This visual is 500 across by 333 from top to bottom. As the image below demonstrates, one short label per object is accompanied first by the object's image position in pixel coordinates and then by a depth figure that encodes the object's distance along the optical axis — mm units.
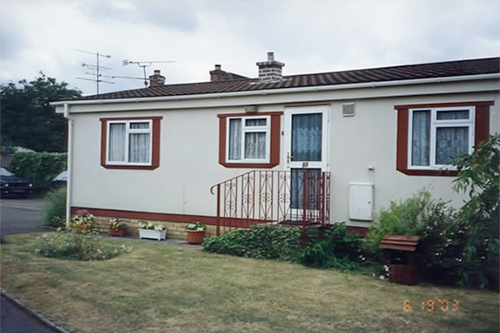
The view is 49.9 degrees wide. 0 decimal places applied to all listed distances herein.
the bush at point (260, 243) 9305
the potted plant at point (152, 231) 11883
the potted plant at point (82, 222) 11008
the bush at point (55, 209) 13922
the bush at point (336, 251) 8763
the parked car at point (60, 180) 24078
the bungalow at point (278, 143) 9102
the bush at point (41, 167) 25688
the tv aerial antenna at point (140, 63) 21031
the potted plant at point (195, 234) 11258
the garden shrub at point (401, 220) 8141
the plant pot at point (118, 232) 12555
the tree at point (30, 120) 35844
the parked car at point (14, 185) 23984
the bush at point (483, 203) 6672
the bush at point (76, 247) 9484
